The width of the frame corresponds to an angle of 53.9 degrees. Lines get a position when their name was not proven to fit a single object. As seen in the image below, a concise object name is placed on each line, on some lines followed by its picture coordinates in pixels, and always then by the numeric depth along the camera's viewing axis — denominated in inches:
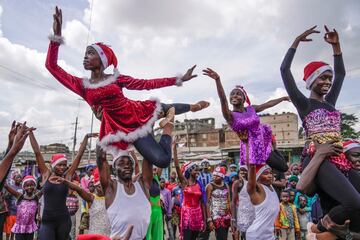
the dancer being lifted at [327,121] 118.6
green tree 1823.3
